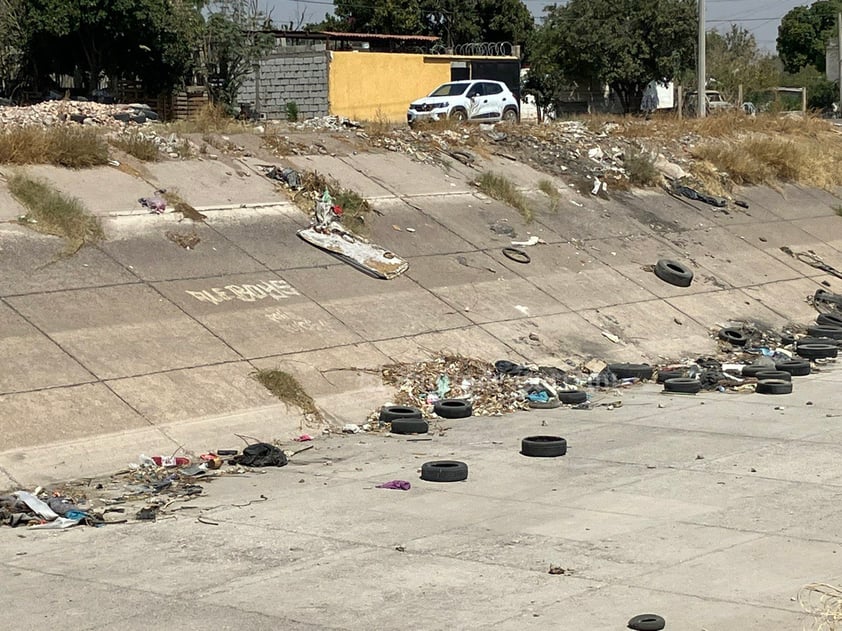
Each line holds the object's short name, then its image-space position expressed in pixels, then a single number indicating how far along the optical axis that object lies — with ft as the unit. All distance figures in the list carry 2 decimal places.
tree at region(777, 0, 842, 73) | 367.04
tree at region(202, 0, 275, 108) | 171.12
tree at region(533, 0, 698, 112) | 233.14
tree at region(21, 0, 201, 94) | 163.84
